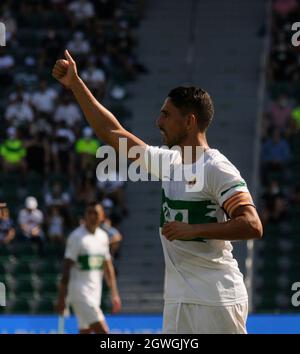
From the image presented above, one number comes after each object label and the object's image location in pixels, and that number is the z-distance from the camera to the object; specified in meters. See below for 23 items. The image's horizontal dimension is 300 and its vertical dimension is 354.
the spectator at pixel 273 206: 21.67
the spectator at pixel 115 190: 22.22
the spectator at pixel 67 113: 23.94
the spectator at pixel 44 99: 24.25
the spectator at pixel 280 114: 23.23
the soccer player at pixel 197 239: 6.86
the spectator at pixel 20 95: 24.20
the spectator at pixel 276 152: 22.58
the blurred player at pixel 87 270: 14.90
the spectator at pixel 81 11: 27.08
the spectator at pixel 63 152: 22.97
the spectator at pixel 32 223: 21.20
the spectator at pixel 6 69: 25.25
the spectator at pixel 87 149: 22.75
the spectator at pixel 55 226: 21.23
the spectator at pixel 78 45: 25.98
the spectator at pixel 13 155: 22.94
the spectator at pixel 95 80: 24.72
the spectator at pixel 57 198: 21.81
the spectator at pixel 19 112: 23.95
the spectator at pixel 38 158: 23.02
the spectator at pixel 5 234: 21.19
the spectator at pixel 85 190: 22.22
